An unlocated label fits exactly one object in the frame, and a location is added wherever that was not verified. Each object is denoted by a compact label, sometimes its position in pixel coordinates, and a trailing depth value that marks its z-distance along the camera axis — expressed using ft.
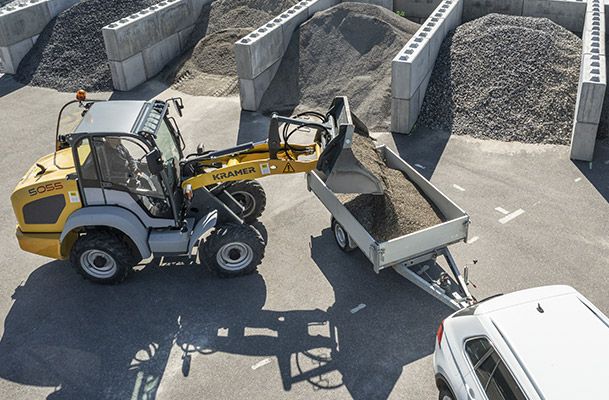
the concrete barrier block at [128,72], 54.49
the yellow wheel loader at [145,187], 28.91
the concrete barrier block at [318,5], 55.72
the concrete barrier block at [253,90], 49.44
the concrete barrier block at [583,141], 39.88
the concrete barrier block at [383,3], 58.49
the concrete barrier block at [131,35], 53.57
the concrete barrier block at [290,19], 53.19
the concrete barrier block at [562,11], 53.42
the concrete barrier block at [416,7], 58.85
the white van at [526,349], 18.69
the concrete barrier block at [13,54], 59.21
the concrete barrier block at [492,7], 55.57
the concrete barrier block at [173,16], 57.93
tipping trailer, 27.81
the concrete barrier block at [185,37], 60.81
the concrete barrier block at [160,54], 56.95
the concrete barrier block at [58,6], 62.85
